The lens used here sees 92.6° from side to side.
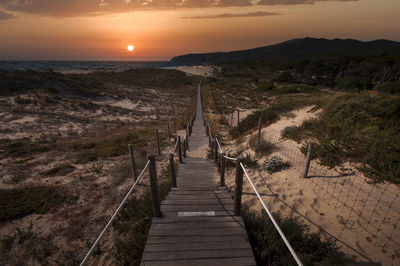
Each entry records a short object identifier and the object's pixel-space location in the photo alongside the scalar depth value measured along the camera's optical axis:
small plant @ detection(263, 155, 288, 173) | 6.64
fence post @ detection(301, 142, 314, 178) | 5.50
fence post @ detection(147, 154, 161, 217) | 3.51
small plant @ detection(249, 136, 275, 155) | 8.17
